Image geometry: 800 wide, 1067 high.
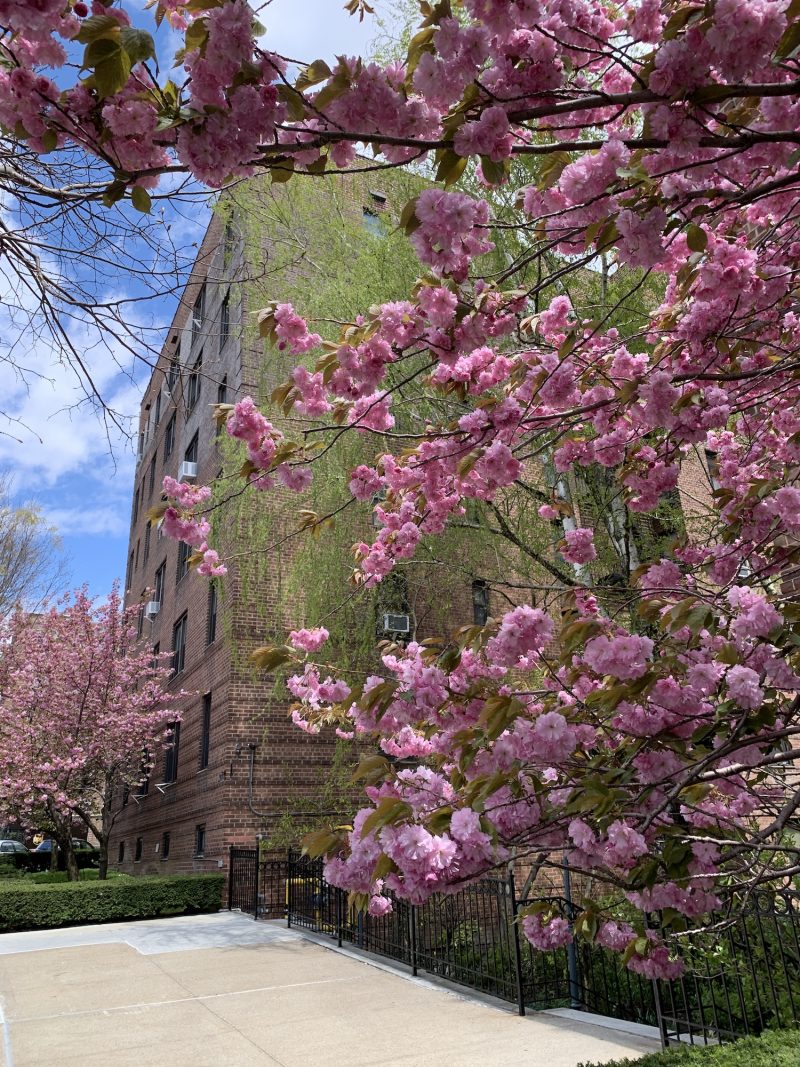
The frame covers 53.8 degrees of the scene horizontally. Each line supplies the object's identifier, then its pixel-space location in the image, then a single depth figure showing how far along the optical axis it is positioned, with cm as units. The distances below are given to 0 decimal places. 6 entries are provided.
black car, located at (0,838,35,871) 2648
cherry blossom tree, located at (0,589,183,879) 1702
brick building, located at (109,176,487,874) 1194
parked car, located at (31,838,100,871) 2825
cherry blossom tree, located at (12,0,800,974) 227
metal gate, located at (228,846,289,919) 1256
